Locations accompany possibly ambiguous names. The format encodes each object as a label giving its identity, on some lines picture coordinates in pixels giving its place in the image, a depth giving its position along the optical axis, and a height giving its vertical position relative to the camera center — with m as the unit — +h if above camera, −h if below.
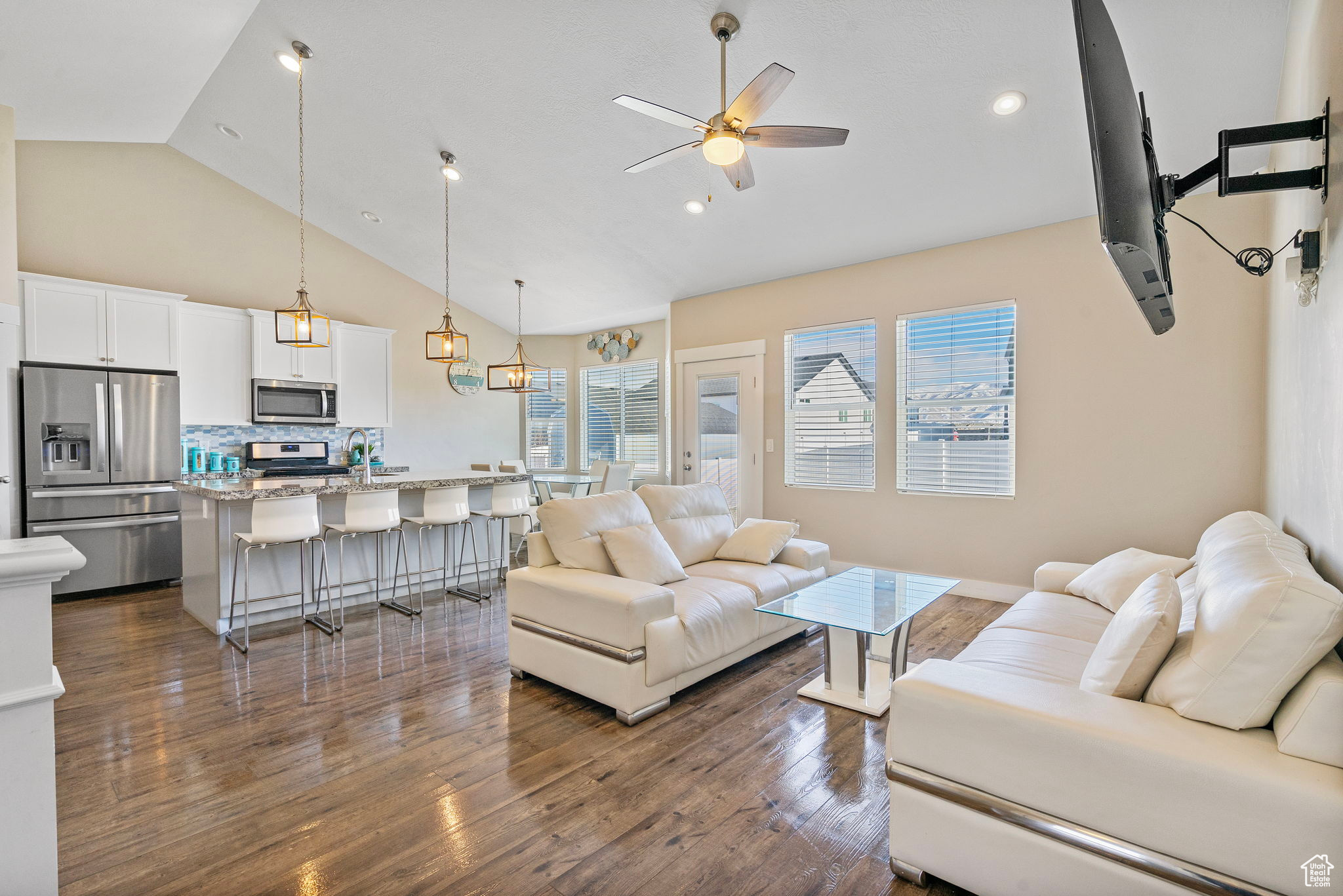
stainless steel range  5.95 -0.17
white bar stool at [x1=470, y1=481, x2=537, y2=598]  4.76 -0.48
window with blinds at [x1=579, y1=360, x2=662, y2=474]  7.87 +0.34
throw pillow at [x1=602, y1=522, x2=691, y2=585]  3.07 -0.59
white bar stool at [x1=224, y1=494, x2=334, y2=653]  3.56 -0.51
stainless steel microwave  5.90 +0.39
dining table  6.47 -0.46
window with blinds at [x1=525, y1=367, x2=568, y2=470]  8.64 +0.20
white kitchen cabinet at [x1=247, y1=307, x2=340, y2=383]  5.86 +0.82
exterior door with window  5.89 +0.11
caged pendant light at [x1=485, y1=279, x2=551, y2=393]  5.74 +0.74
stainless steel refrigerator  4.55 -0.21
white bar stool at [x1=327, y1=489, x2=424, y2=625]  3.95 -0.48
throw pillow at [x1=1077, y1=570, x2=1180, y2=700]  1.54 -0.53
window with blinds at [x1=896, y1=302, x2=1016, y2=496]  4.51 +0.29
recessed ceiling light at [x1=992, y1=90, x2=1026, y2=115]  3.23 +1.79
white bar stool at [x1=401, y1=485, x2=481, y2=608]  4.35 -0.49
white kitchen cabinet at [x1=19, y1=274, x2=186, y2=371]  4.60 +0.93
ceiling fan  2.44 +1.35
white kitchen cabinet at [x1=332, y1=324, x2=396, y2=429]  6.49 +0.69
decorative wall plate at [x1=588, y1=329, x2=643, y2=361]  7.96 +1.27
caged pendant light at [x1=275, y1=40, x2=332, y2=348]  3.77 +0.77
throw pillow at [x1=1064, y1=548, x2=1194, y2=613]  2.76 -0.63
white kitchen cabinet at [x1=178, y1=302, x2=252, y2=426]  5.51 +0.71
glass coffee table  2.59 -0.75
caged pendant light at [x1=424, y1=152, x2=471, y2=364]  4.61 +0.78
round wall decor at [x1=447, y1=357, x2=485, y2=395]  7.68 +0.82
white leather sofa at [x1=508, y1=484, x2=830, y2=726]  2.60 -0.79
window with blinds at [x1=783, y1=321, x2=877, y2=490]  5.18 +0.29
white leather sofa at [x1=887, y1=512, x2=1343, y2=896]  1.22 -0.71
